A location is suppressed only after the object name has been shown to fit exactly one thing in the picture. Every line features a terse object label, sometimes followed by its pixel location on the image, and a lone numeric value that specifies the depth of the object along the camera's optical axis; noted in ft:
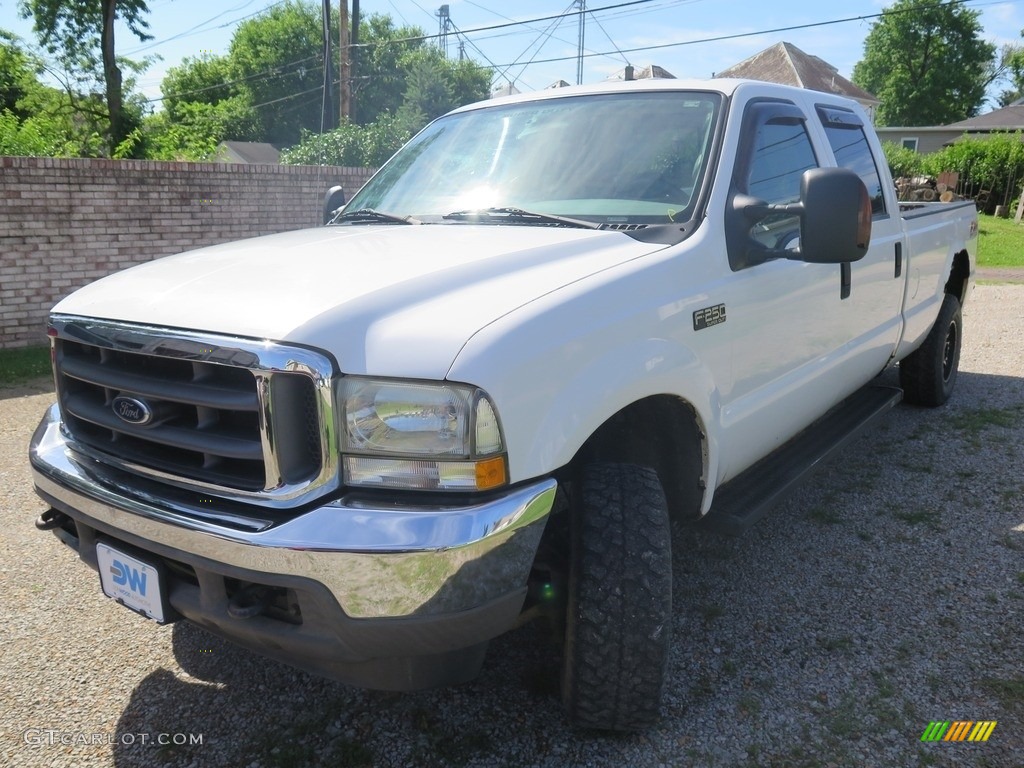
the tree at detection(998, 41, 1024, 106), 210.38
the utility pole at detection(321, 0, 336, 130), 78.89
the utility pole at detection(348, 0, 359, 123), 163.13
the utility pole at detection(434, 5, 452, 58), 165.56
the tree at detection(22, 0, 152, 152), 79.10
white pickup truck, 6.20
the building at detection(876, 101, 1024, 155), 146.10
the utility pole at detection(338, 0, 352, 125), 76.07
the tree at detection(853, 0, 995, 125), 189.16
